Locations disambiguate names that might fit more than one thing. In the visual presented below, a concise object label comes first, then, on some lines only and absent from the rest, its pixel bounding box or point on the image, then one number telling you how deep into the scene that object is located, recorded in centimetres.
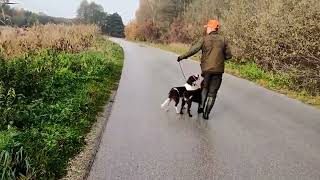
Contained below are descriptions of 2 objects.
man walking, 662
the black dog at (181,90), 684
